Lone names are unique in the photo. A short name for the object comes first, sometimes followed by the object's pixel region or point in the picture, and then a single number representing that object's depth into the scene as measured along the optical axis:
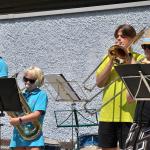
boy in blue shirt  9.59
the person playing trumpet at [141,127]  7.20
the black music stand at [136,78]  6.96
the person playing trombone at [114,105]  8.51
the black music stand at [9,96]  8.84
